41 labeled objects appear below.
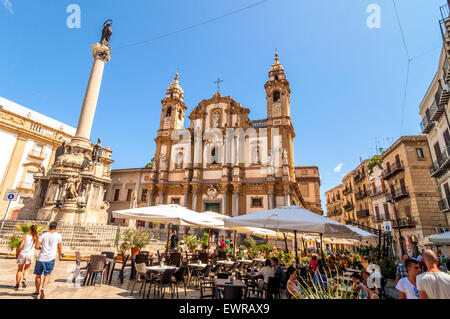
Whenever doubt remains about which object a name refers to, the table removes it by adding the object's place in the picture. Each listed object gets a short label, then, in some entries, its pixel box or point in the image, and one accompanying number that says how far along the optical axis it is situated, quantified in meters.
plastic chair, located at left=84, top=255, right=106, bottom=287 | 6.05
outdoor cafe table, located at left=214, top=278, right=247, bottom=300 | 4.43
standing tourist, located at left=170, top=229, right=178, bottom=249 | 13.74
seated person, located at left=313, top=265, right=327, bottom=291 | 7.04
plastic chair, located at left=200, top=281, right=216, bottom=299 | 6.67
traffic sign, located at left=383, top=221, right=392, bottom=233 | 13.77
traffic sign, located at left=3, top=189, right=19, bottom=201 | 8.41
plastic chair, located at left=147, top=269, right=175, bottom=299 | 5.15
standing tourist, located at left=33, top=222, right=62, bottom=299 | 4.68
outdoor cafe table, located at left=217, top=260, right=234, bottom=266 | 8.57
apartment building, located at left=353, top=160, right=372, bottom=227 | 33.15
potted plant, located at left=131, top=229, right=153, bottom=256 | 9.39
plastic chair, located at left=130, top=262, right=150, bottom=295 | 5.54
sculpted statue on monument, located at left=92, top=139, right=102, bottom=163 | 15.94
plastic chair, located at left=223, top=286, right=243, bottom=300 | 3.57
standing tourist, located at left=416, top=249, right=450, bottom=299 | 2.58
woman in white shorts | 5.06
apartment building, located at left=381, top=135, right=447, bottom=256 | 20.58
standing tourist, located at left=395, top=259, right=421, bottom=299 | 3.27
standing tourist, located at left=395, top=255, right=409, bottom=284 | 6.32
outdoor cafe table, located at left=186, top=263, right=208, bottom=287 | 7.48
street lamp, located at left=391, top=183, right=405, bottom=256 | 22.21
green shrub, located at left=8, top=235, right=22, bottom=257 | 8.62
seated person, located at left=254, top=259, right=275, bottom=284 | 5.86
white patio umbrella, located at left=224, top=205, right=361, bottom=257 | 5.72
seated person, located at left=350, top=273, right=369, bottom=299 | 4.34
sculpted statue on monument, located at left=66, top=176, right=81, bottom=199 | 13.59
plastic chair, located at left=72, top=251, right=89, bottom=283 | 5.71
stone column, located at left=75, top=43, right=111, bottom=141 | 15.96
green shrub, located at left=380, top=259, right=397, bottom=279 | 8.59
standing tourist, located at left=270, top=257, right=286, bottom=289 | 5.84
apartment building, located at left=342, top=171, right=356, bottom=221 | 39.22
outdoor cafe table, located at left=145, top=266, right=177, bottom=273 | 5.84
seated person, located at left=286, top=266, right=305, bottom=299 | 4.44
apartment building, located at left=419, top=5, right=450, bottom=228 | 15.12
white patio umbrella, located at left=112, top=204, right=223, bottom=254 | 7.35
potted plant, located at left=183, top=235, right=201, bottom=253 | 13.05
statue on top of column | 18.88
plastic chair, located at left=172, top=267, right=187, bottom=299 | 5.52
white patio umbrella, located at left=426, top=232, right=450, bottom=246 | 9.88
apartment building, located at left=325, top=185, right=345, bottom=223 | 45.35
